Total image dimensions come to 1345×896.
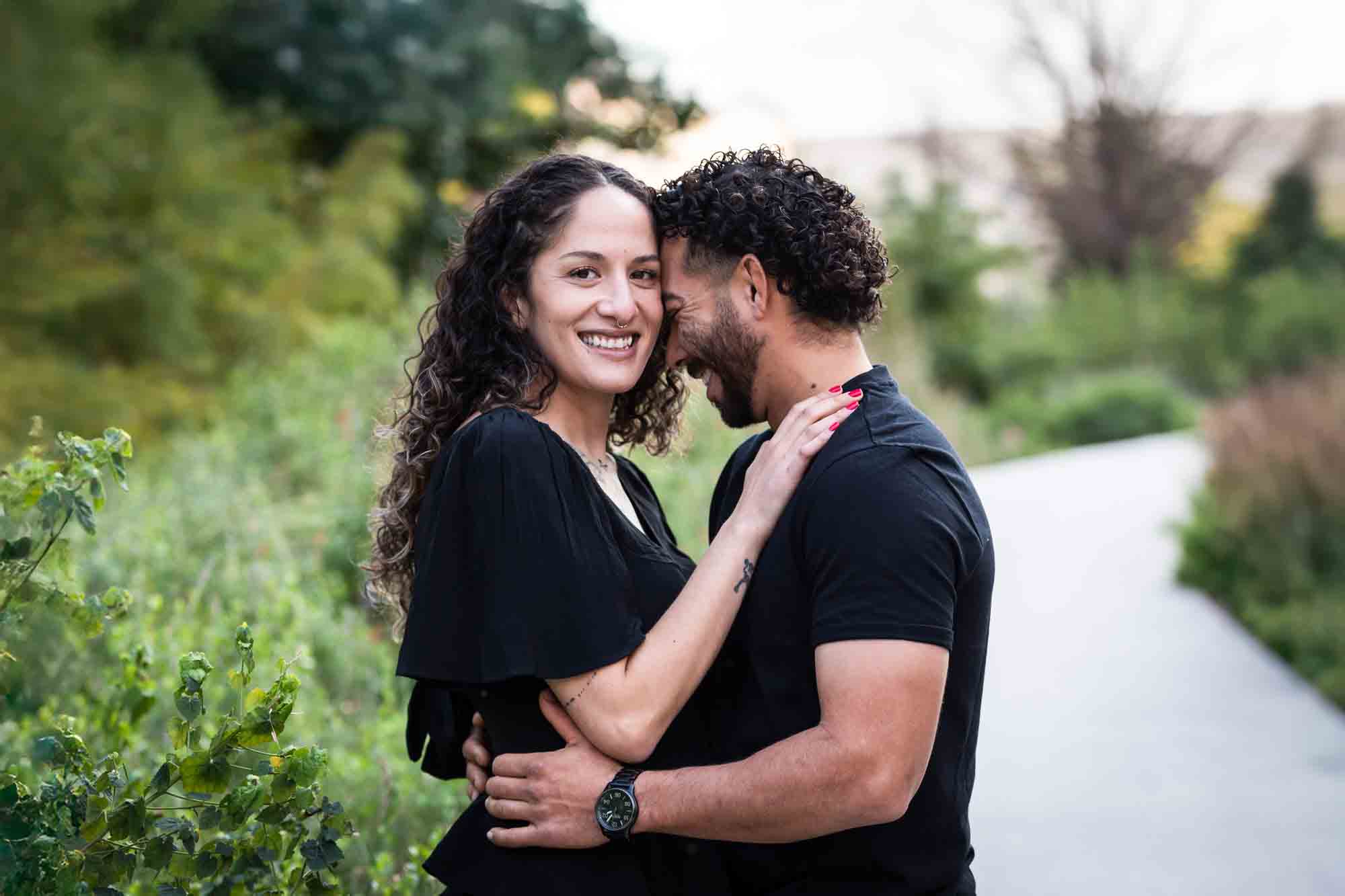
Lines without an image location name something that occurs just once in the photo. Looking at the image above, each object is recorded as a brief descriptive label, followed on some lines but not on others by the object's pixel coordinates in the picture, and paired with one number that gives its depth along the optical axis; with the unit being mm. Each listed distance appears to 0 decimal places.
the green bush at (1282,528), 7375
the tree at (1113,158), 30094
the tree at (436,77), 14383
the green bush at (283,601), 3969
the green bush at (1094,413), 17531
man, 2158
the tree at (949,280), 20000
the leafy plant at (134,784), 2314
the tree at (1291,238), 24609
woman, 2279
